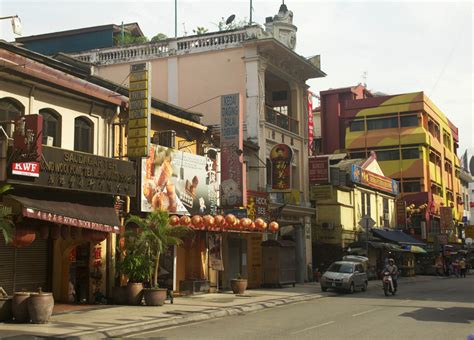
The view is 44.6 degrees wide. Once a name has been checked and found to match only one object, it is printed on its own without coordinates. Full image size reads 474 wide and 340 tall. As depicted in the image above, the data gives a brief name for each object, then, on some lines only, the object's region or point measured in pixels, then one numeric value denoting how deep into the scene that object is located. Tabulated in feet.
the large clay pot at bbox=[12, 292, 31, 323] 48.29
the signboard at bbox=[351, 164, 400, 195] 135.64
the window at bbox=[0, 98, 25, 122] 57.24
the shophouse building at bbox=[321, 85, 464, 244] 193.47
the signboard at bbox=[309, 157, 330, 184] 118.11
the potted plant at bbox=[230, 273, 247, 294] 80.69
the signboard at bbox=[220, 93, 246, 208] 84.23
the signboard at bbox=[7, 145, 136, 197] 55.06
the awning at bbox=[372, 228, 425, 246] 138.10
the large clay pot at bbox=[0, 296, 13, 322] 48.44
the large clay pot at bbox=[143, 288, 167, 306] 63.67
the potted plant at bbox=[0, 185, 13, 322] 46.17
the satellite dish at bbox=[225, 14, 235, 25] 106.83
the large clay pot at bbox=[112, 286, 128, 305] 64.54
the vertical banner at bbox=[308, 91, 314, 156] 121.23
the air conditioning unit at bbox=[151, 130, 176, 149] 76.43
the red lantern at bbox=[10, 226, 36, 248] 53.72
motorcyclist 86.84
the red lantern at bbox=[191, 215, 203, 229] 74.43
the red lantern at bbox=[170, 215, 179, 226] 71.72
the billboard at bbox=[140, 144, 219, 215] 71.26
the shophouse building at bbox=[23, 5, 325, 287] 98.58
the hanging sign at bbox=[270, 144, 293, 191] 96.53
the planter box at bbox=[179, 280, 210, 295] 79.13
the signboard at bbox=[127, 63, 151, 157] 66.39
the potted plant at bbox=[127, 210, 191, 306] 63.67
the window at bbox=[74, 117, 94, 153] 65.72
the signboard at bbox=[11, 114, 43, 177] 51.55
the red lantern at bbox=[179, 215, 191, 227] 72.79
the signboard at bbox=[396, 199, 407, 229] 167.12
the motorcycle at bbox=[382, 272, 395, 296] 84.89
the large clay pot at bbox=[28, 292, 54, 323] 47.70
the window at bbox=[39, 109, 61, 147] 61.57
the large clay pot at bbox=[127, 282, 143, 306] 64.28
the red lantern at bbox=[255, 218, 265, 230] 85.10
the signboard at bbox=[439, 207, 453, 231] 201.16
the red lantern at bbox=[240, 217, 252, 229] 82.08
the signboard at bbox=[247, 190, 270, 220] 91.04
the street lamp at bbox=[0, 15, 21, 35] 49.73
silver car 89.25
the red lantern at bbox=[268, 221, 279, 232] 88.53
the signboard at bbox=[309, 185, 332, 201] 118.11
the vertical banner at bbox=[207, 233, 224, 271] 84.94
